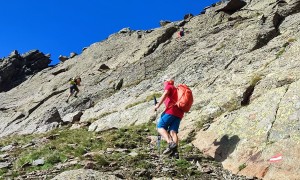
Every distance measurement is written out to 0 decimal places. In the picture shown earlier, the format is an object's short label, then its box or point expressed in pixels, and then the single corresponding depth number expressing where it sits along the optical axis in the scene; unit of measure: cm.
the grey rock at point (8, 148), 1683
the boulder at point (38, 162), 1270
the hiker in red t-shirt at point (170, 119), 1228
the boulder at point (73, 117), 2633
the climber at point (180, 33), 3676
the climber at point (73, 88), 3318
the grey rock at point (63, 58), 5842
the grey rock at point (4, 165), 1332
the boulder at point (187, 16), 4752
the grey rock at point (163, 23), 5080
